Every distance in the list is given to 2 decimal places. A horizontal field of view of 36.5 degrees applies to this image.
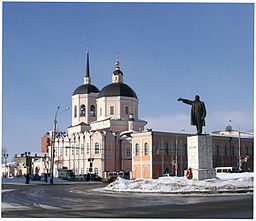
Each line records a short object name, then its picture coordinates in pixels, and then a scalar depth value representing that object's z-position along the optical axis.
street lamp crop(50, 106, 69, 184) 39.75
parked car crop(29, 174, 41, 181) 51.04
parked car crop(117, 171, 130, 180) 47.21
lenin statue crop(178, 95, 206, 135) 22.41
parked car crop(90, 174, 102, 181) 51.00
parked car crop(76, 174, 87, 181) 52.46
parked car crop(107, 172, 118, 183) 44.29
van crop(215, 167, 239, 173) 43.88
